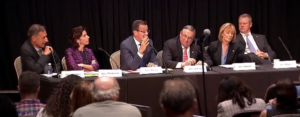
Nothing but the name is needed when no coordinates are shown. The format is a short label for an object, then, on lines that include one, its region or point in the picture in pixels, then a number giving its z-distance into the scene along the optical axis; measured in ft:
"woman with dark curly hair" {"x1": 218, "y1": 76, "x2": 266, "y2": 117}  20.35
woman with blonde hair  34.64
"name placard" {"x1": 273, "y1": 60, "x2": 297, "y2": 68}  30.80
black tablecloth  27.94
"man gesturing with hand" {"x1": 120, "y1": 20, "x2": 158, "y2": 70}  32.36
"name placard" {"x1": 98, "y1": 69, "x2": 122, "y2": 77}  28.07
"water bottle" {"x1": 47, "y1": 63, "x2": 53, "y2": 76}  30.23
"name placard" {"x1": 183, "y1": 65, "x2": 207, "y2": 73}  29.77
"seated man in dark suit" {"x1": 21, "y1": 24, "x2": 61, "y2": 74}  30.49
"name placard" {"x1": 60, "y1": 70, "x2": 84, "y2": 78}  28.28
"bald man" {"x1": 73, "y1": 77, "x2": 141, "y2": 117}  16.73
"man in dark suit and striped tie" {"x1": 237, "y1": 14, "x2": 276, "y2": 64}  37.60
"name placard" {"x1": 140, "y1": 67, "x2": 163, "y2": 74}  29.16
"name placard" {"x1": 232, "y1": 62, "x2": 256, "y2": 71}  30.12
